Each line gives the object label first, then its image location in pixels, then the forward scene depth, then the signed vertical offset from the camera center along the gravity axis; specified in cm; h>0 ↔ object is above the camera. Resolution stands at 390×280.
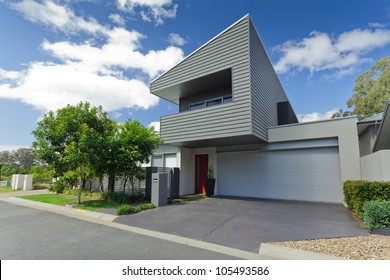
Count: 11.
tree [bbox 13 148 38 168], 4884 +187
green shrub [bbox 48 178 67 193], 1266 -148
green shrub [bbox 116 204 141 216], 746 -172
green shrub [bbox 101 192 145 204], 1017 -169
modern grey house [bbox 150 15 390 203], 905 +160
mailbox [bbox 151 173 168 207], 906 -110
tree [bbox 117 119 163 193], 1010 +100
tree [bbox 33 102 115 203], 905 +117
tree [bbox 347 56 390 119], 2267 +949
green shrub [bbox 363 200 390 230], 475 -116
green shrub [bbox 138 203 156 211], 831 -176
